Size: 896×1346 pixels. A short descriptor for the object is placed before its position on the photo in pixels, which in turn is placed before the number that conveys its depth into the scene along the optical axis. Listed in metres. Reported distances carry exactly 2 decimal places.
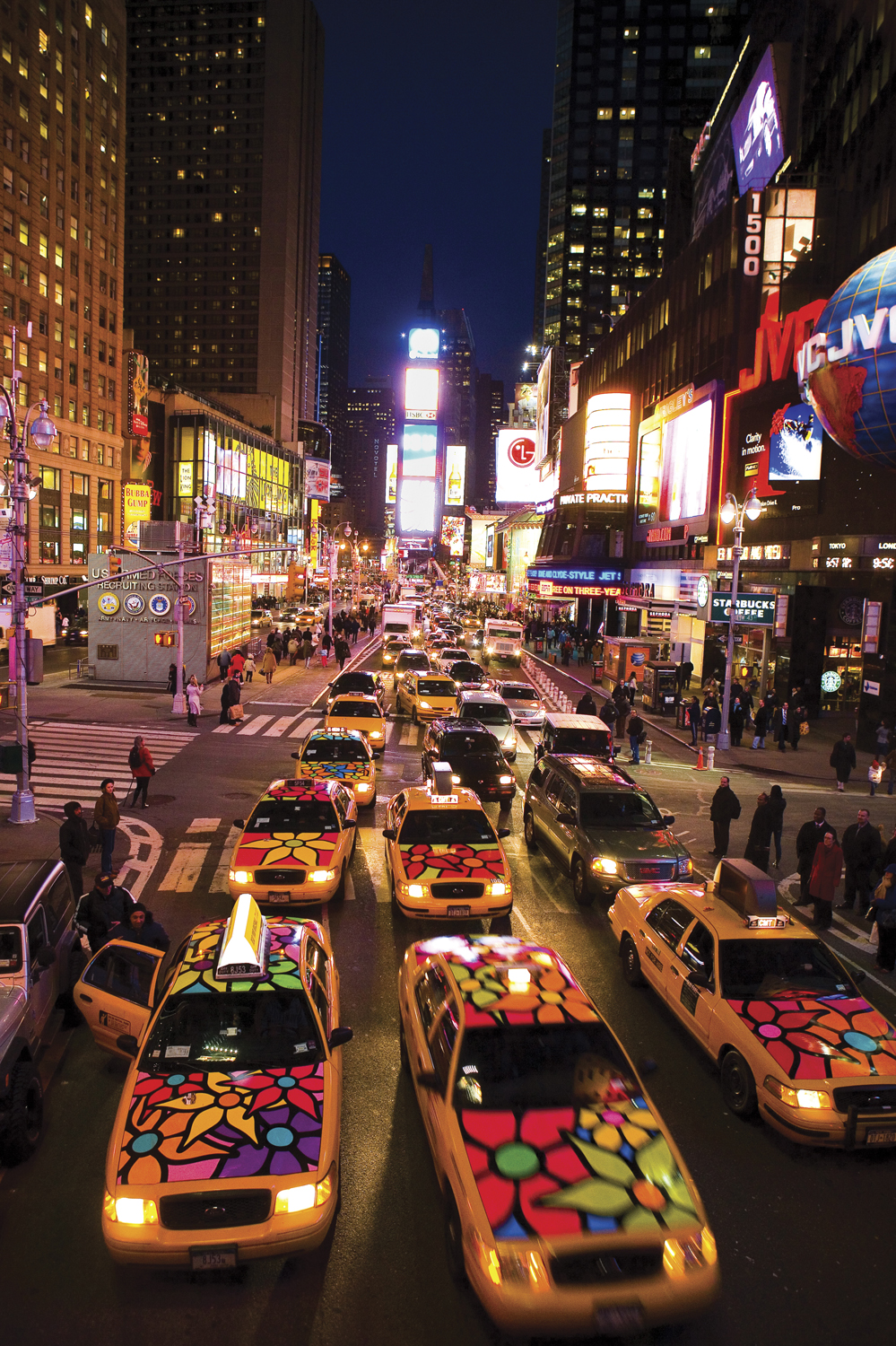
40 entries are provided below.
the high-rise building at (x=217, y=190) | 134.50
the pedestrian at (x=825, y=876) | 11.62
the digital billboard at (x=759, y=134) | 39.25
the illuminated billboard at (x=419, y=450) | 135.88
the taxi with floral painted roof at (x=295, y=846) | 11.05
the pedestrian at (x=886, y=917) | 10.62
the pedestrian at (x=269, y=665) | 36.19
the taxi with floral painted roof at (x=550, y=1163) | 4.64
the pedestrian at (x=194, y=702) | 26.75
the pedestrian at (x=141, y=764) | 16.77
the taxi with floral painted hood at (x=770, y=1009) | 6.69
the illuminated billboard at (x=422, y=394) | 135.62
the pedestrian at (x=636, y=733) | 24.20
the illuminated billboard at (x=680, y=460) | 39.00
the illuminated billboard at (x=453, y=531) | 197.62
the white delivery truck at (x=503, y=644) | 43.38
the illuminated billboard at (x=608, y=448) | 56.62
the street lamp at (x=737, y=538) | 26.55
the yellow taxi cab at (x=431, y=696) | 26.83
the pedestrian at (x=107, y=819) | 12.75
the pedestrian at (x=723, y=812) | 14.76
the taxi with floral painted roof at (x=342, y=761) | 16.61
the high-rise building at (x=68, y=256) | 61.81
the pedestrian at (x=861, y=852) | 12.27
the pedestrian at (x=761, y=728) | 26.69
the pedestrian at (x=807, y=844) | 12.28
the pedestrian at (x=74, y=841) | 11.98
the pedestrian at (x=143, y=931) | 8.49
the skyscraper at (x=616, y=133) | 116.12
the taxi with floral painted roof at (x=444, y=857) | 10.80
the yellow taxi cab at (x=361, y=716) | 22.00
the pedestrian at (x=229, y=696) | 26.81
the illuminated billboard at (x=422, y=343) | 142.50
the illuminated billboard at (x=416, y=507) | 137.50
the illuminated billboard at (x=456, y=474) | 155.88
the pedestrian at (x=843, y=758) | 20.97
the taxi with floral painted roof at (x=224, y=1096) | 5.08
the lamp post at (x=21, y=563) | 16.00
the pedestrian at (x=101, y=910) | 9.45
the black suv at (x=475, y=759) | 17.50
